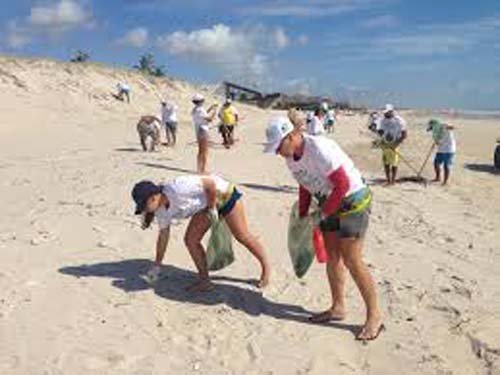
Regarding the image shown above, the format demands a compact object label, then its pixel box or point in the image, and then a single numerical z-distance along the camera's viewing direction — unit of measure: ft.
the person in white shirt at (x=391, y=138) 52.08
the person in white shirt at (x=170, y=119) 70.00
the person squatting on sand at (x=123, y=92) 116.57
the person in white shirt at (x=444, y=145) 53.83
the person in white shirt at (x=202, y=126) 49.85
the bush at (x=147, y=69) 152.66
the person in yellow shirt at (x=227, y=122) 75.00
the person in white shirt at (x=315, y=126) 49.62
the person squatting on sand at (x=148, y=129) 65.62
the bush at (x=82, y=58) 134.56
